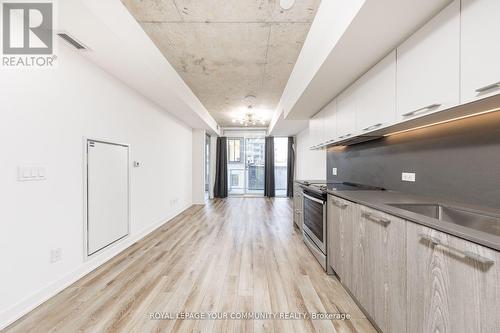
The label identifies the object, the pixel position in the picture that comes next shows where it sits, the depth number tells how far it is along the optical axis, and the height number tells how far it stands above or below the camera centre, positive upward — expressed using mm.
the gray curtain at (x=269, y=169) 7906 -146
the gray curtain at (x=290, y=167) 7816 -65
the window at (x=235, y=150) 8180 +607
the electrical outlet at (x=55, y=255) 1909 -860
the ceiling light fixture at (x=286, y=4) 1913 +1541
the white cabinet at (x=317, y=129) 3504 +682
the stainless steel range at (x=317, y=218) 2354 -681
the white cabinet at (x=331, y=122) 2948 +663
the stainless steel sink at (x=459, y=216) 1189 -331
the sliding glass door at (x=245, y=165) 8180 +8
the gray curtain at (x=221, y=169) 7855 -149
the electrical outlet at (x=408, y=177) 1901 -106
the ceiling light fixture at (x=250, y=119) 5538 +1446
